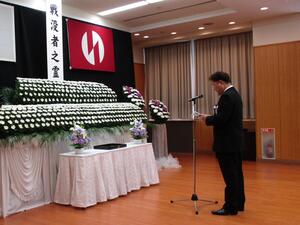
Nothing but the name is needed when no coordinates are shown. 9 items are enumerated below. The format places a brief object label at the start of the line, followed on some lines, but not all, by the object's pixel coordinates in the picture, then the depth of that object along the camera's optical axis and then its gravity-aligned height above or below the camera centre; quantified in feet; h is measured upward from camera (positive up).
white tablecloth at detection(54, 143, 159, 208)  14.73 -2.94
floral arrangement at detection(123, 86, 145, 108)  23.52 +1.13
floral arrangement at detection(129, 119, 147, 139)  18.92 -1.06
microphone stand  13.66 -4.07
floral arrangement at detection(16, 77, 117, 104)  16.60 +1.24
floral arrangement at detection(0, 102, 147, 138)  14.42 -0.13
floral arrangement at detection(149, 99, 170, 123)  25.00 -0.04
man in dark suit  12.47 -0.99
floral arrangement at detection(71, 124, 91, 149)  15.28 -1.12
